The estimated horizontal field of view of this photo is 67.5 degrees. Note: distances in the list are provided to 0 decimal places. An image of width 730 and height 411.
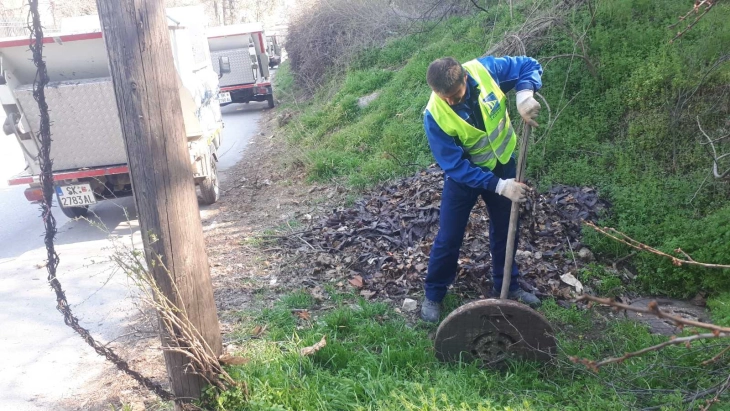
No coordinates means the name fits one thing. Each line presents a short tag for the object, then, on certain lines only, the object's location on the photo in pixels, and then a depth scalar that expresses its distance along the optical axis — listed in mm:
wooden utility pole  2766
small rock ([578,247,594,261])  4859
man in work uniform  3543
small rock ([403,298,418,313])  4355
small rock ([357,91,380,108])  11117
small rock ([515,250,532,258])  4895
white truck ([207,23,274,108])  16477
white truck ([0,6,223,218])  6617
